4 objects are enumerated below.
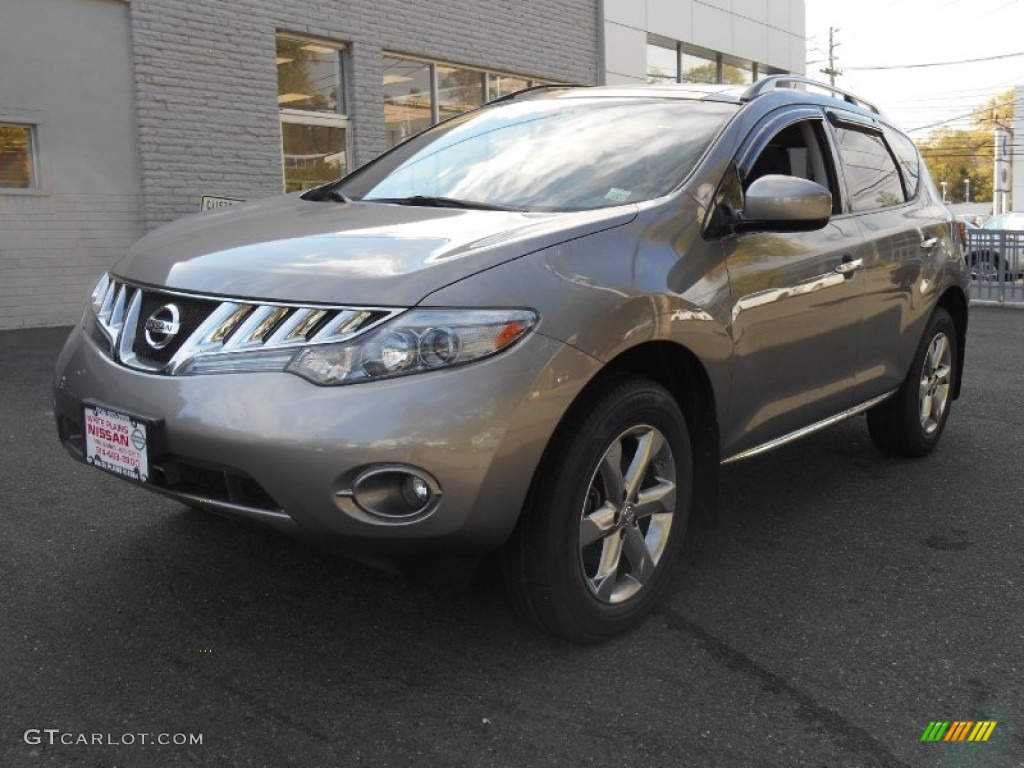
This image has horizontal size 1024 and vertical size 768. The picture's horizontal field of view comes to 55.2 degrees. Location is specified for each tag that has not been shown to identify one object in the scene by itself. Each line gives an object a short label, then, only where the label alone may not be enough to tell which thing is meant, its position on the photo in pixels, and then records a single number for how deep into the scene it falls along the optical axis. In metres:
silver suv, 2.32
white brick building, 9.26
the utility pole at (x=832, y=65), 57.28
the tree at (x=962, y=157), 85.88
